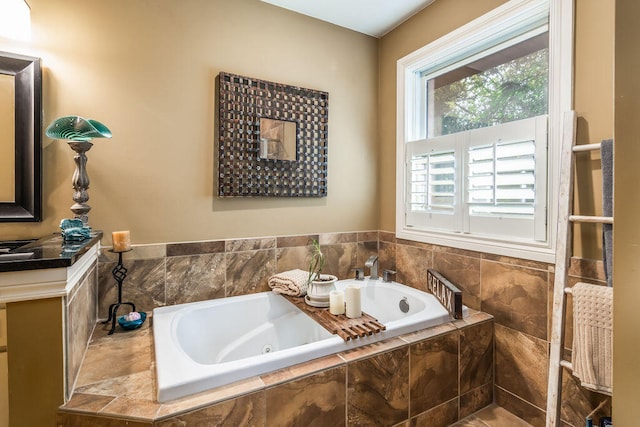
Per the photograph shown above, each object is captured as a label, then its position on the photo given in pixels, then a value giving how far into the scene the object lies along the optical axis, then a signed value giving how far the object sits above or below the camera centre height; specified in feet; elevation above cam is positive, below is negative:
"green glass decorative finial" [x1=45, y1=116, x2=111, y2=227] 4.79 +1.11
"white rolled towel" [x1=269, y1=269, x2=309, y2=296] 6.70 -1.59
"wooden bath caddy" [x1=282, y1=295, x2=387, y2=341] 4.79 -1.89
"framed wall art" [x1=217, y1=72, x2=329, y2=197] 6.73 +1.60
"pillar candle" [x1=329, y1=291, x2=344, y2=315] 5.75 -1.73
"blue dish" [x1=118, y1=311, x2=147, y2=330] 5.43 -1.96
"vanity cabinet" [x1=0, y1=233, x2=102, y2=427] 3.34 -1.41
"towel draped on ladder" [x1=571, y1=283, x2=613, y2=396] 4.05 -1.68
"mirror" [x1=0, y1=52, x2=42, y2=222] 5.07 +1.17
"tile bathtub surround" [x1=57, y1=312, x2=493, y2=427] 3.41 -2.19
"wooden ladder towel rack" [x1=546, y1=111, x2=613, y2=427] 4.69 -0.81
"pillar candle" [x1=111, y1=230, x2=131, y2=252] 5.47 -0.55
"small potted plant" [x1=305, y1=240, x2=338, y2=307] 6.25 -1.63
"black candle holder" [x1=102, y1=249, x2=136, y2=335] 5.47 -1.34
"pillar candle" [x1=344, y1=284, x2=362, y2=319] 5.58 -1.67
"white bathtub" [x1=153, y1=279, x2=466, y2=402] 3.80 -2.03
